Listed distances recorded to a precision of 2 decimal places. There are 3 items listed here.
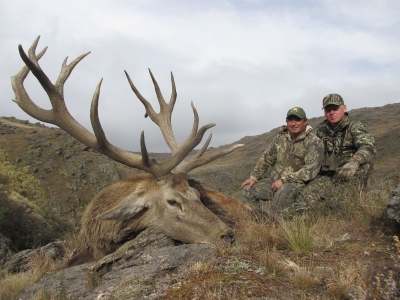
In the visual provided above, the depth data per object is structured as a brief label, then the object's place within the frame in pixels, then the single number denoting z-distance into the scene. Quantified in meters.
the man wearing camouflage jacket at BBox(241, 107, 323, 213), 5.73
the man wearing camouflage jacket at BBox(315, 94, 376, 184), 5.73
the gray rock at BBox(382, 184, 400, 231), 3.56
